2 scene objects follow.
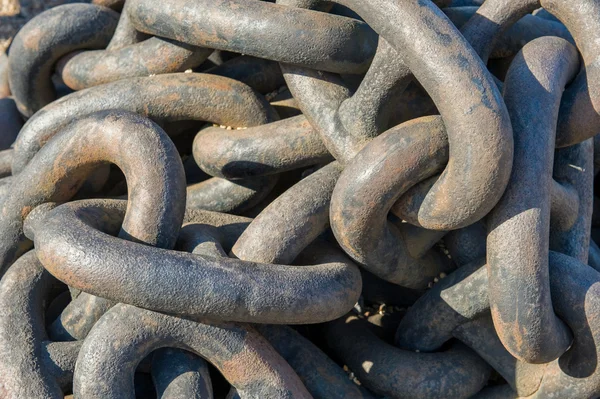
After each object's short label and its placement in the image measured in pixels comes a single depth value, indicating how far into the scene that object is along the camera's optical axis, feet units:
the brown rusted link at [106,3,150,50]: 5.32
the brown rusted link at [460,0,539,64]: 4.43
